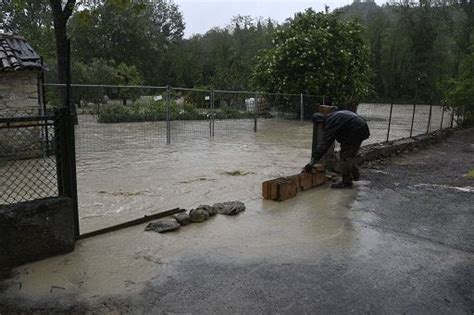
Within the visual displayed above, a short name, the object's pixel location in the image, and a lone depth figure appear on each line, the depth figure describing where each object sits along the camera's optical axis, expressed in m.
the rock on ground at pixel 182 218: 4.90
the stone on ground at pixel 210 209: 5.26
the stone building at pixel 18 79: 8.61
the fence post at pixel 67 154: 4.01
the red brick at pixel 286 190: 6.06
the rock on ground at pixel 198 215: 5.02
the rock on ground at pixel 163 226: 4.64
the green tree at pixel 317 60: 18.56
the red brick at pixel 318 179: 6.97
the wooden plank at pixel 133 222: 4.41
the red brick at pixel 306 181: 6.63
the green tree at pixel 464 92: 16.78
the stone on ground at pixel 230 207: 5.38
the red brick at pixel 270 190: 6.09
